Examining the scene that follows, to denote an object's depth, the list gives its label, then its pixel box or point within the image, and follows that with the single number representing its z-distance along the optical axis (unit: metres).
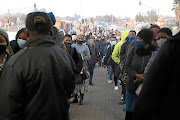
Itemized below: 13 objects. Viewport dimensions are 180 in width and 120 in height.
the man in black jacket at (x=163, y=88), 1.96
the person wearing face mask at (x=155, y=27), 6.03
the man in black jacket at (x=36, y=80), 2.30
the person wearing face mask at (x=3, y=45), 3.83
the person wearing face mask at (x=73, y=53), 7.03
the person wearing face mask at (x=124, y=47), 7.95
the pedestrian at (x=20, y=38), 4.37
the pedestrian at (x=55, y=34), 5.09
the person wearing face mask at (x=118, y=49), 8.43
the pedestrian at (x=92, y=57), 12.02
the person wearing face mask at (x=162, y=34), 4.79
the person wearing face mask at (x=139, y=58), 4.91
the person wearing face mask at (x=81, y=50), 8.54
